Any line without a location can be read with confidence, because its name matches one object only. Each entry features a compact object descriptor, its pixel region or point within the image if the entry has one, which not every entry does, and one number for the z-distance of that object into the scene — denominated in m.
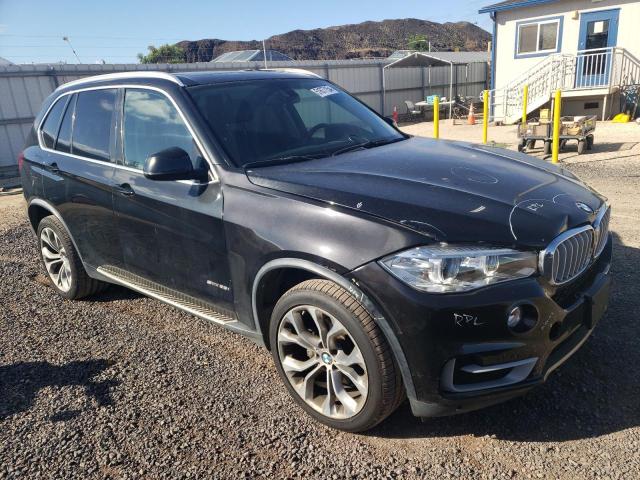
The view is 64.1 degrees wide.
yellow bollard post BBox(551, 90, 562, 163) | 9.11
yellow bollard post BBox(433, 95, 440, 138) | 11.93
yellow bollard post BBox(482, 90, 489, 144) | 11.88
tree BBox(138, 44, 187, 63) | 81.39
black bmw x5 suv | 2.32
